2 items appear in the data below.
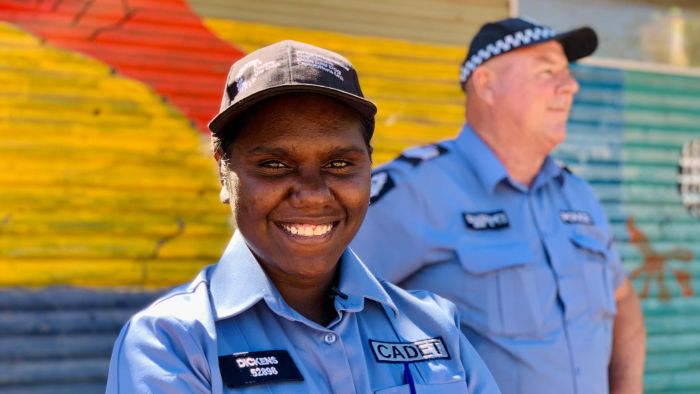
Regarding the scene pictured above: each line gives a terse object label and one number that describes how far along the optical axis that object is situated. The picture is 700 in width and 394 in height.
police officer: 2.07
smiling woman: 1.56
